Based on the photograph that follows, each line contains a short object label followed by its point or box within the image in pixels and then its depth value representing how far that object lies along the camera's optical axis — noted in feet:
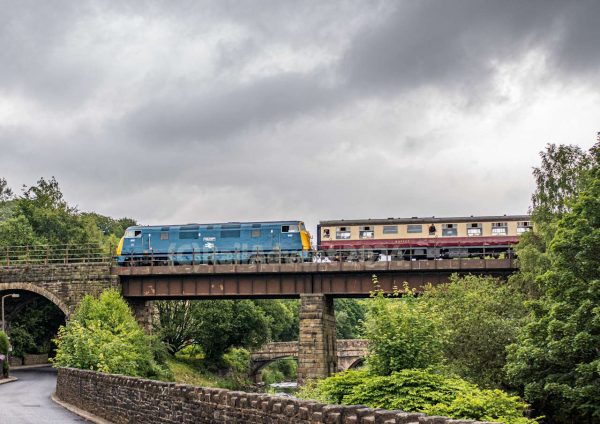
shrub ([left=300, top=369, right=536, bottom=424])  73.72
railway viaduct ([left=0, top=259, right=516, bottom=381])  155.33
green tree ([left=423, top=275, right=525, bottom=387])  114.21
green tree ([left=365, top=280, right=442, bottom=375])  89.56
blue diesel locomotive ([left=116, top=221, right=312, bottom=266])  187.83
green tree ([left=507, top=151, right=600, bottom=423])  94.32
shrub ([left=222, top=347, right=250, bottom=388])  238.68
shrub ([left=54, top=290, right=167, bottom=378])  126.62
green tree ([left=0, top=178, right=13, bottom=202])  360.97
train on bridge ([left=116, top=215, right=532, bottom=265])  187.73
